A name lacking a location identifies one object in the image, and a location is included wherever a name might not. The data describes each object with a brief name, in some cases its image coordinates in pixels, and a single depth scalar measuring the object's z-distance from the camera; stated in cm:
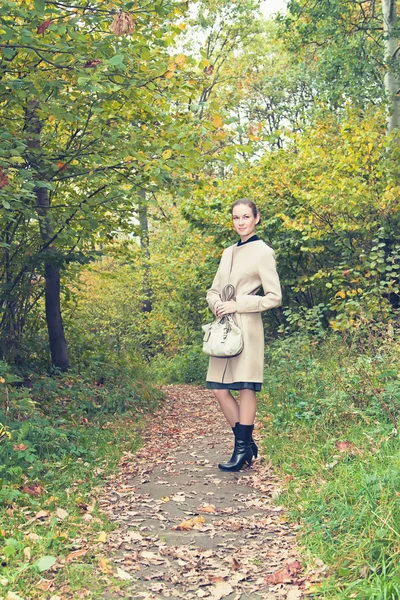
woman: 557
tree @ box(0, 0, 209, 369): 602
